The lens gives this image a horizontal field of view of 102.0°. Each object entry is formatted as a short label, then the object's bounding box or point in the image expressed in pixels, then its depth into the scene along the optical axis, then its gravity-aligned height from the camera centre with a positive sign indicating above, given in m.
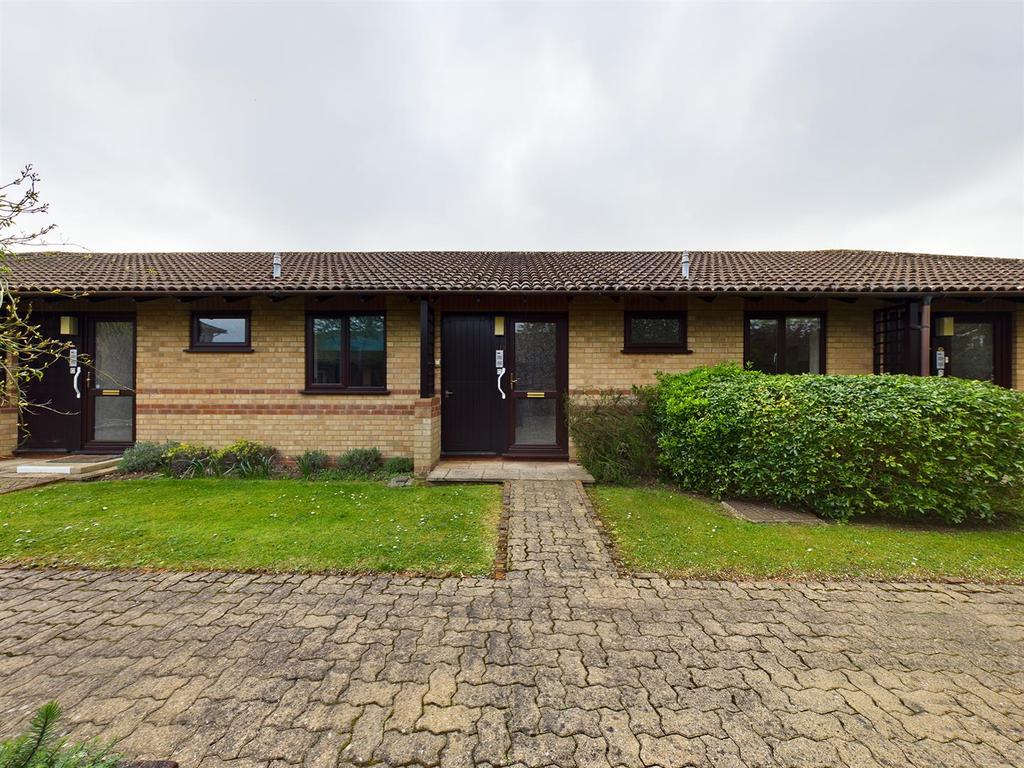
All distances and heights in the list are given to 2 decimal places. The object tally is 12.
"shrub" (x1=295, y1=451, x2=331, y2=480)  6.86 -1.27
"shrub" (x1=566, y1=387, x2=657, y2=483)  6.17 -0.76
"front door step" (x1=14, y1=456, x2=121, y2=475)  6.42 -1.24
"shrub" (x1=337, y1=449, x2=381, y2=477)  6.91 -1.26
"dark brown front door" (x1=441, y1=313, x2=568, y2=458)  7.49 +0.08
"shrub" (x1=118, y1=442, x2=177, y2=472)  6.71 -1.15
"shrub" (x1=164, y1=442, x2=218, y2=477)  6.57 -1.18
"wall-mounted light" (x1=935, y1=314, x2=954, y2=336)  7.13 +1.05
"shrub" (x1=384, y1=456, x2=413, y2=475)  6.82 -1.32
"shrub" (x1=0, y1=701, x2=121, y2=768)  1.20 -1.10
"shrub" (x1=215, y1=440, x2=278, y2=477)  6.70 -1.20
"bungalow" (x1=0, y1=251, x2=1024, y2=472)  7.36 +0.65
